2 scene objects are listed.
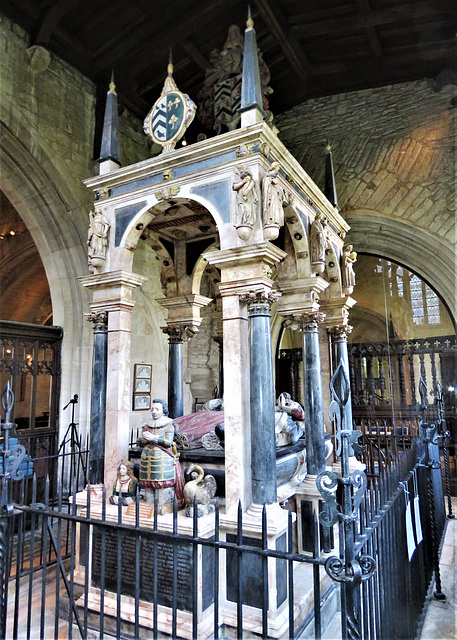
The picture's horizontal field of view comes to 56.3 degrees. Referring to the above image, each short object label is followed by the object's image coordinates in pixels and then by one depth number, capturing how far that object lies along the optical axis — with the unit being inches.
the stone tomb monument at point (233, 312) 124.7
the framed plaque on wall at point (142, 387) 309.0
